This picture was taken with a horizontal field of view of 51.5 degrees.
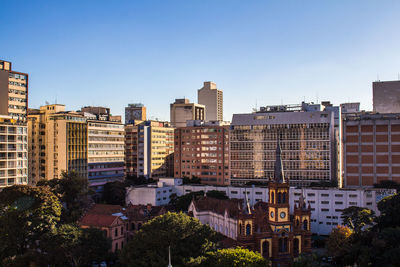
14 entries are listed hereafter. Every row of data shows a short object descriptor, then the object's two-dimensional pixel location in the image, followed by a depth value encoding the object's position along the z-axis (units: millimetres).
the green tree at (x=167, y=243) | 60388
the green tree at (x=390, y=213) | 71200
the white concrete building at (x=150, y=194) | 110662
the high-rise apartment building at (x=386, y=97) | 159000
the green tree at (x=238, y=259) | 54844
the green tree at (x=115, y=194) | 119250
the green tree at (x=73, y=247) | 64562
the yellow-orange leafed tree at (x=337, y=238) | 75500
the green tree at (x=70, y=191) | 96750
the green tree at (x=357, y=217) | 85375
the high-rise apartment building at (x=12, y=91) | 116750
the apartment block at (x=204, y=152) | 149375
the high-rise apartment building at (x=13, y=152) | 97500
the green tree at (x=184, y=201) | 103000
